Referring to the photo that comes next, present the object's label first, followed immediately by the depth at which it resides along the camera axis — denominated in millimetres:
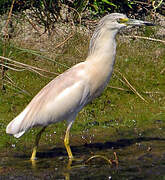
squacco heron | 13281
